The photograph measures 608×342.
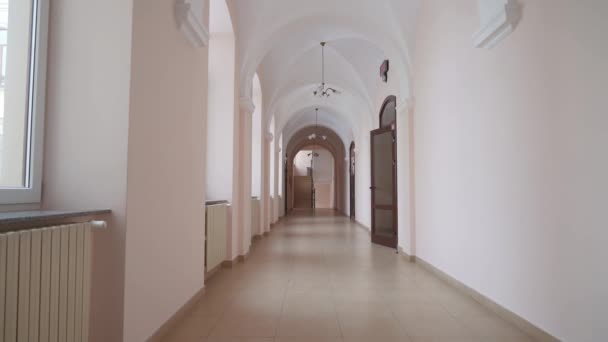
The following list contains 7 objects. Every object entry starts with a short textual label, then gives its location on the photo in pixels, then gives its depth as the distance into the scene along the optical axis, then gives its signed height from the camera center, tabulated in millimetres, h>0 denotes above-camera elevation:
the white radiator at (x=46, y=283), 1535 -403
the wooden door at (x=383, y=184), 8148 +151
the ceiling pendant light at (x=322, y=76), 9262 +3342
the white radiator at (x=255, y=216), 8969 -580
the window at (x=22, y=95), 2105 +552
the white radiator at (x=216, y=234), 4766 -561
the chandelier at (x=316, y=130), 17184 +3301
